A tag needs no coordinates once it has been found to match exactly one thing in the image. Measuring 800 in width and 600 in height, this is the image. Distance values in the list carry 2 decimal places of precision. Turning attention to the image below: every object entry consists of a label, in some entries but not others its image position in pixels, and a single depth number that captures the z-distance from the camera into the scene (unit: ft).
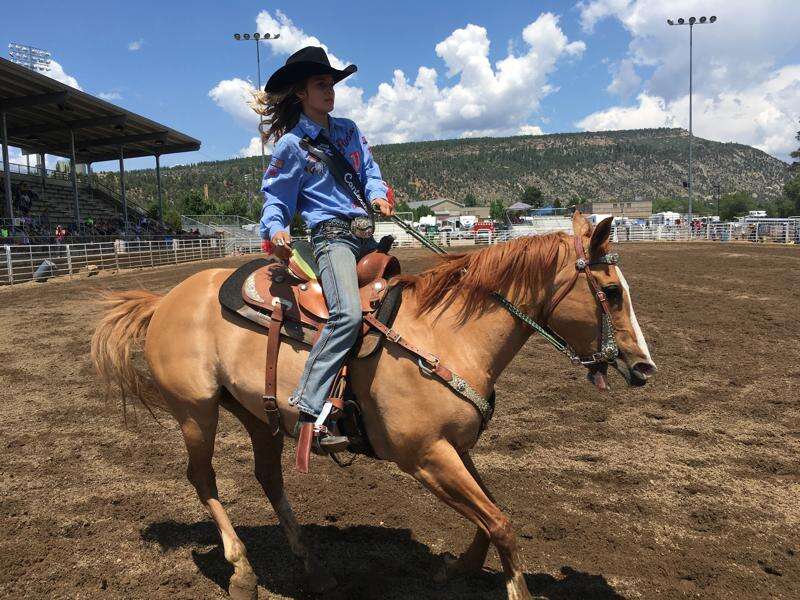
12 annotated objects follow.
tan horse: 8.51
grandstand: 81.35
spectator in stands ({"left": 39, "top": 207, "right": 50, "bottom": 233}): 90.66
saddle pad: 9.02
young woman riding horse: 9.34
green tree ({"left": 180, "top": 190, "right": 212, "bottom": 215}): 231.71
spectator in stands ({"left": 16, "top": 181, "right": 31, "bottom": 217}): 94.43
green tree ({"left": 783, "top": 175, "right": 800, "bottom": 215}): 230.48
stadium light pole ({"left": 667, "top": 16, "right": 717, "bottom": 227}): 142.45
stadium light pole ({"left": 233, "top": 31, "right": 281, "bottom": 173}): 129.49
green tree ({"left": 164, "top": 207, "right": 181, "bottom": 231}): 185.65
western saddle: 8.82
